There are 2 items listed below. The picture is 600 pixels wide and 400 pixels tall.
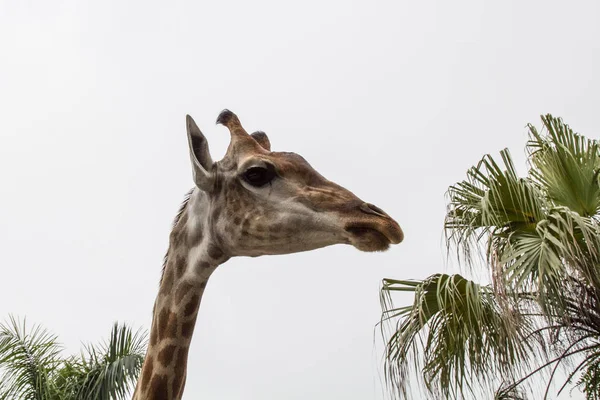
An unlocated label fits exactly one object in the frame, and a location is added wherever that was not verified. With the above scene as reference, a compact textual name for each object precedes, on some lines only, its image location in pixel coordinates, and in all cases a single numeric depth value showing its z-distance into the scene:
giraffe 7.32
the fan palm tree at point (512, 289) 11.27
